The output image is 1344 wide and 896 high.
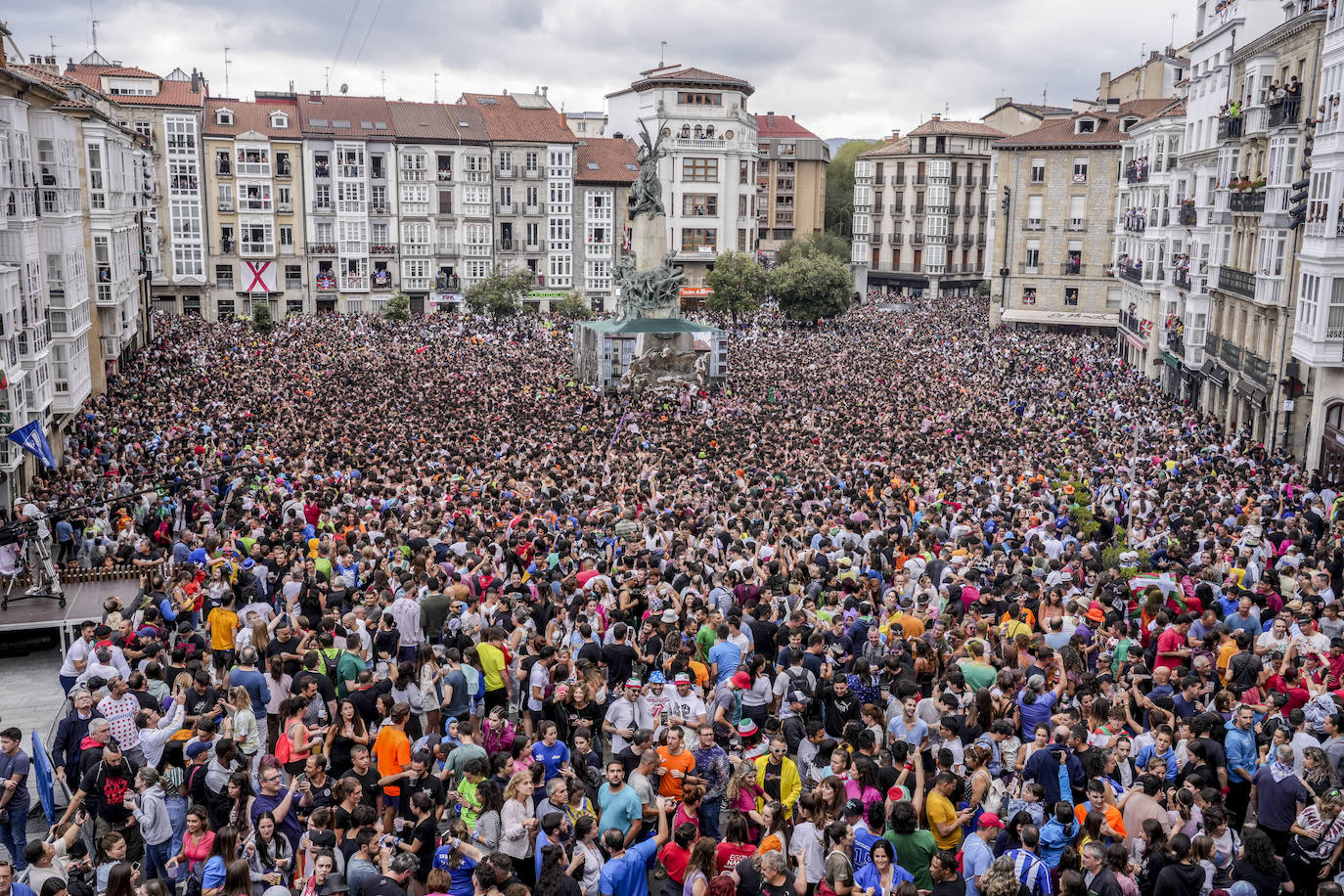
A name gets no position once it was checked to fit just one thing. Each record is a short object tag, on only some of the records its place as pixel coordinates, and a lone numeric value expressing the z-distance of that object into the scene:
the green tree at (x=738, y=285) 70.12
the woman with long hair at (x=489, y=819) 8.76
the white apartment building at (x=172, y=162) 65.81
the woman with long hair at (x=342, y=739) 10.25
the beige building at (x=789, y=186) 99.31
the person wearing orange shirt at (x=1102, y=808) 8.82
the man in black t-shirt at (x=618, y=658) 12.08
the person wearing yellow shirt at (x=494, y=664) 12.16
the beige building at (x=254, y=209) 69.69
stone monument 42.44
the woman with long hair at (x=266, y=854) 8.68
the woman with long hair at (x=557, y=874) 7.79
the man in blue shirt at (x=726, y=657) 11.88
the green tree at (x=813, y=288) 67.50
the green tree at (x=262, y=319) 61.06
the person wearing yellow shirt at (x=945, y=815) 8.78
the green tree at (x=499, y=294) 68.25
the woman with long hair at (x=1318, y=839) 9.24
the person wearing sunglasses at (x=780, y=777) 9.38
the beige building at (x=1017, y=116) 88.88
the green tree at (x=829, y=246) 91.51
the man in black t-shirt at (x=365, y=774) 9.33
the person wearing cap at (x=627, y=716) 10.74
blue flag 21.19
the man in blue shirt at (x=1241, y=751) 10.13
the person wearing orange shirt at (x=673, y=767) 9.69
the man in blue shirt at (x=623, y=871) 8.12
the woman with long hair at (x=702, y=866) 7.84
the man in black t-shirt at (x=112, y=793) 9.84
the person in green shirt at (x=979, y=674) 11.45
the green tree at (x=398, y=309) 67.56
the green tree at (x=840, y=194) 112.56
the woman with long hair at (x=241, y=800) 9.08
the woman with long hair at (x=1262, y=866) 8.30
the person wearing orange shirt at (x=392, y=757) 9.89
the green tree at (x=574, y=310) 69.12
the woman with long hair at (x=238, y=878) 7.91
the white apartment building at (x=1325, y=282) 28.95
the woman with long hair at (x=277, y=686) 11.73
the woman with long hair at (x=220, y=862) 8.18
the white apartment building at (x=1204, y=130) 40.69
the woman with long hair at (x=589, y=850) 8.25
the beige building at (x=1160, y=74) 66.69
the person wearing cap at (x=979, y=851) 8.20
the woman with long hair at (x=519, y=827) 8.77
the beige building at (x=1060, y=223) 67.81
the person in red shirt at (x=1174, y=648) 12.73
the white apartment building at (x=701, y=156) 80.81
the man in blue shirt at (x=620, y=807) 8.94
